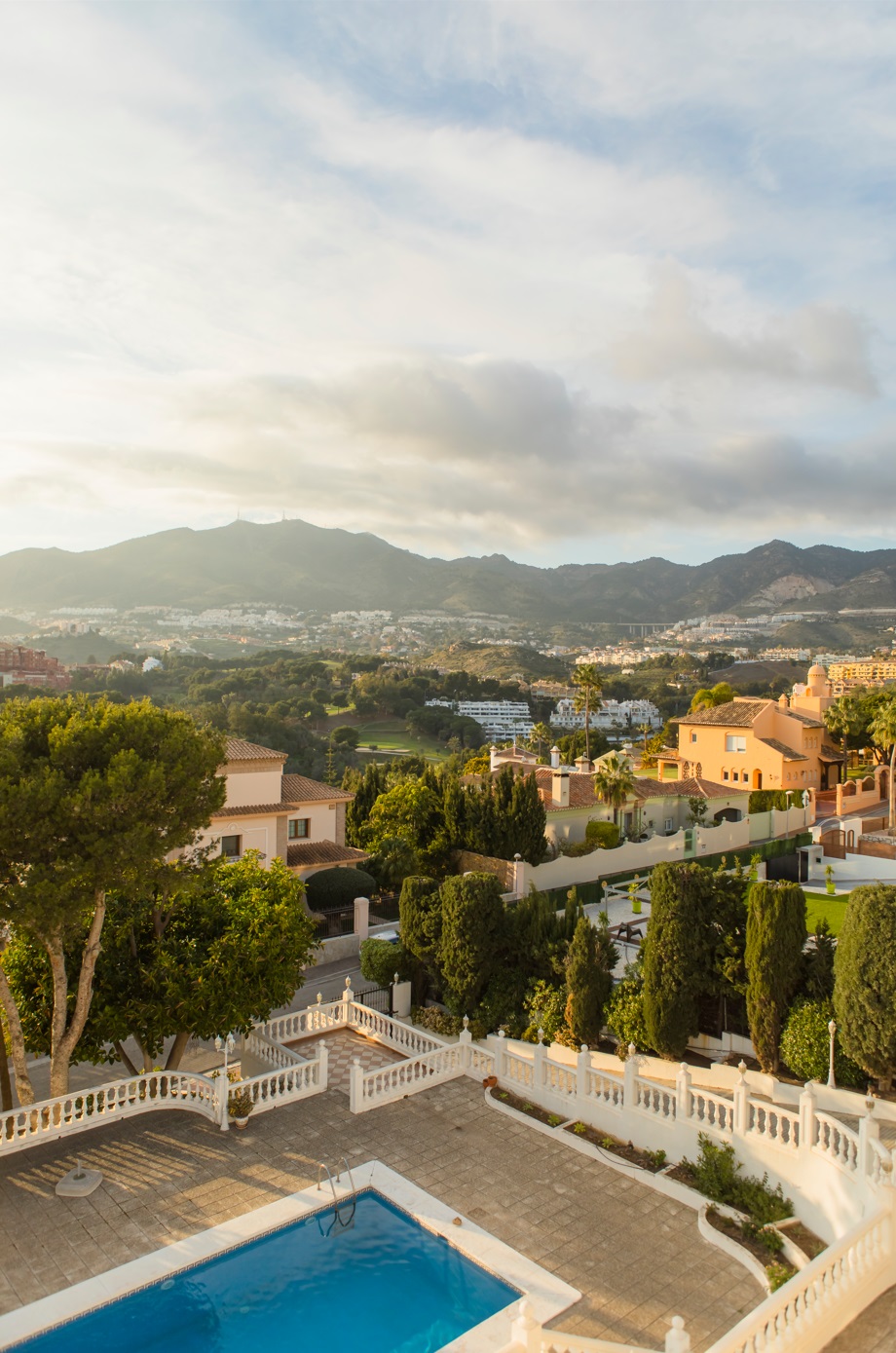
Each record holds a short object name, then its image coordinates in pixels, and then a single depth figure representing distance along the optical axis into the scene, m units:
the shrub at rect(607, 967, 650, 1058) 15.76
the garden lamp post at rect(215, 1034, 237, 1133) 13.14
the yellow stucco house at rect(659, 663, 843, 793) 49.53
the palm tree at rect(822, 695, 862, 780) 54.91
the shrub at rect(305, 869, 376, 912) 26.23
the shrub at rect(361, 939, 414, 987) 20.50
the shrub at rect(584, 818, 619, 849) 34.48
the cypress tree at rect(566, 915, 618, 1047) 16.20
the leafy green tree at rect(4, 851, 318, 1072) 14.51
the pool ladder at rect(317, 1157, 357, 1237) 10.91
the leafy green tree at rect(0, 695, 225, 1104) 12.09
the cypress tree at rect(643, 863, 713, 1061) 15.14
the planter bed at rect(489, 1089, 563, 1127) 13.65
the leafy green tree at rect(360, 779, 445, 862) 31.69
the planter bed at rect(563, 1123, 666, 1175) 12.31
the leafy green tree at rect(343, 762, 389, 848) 35.00
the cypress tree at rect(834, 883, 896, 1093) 12.51
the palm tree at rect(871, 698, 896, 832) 42.94
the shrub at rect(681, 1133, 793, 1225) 11.03
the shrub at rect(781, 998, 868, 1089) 13.55
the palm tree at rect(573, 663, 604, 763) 60.50
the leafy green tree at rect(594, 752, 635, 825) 36.12
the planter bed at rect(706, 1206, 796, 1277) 10.17
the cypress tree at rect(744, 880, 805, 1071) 14.48
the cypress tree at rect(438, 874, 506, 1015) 18.31
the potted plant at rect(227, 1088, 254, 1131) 13.23
